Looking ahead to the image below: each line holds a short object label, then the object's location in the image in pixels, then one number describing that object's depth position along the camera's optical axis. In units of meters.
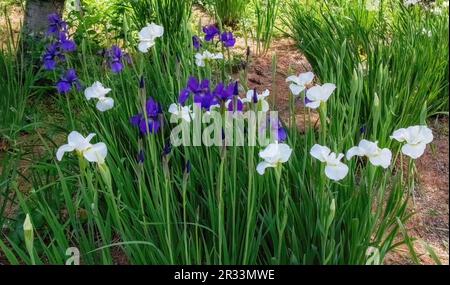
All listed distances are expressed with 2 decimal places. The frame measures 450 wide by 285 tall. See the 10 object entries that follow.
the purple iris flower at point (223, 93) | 1.47
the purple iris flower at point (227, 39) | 2.20
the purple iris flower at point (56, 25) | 2.42
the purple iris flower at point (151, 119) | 1.55
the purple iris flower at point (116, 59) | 2.10
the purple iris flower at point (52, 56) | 2.22
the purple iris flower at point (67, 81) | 2.00
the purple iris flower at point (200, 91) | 1.62
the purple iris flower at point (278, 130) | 1.66
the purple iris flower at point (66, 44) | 2.22
